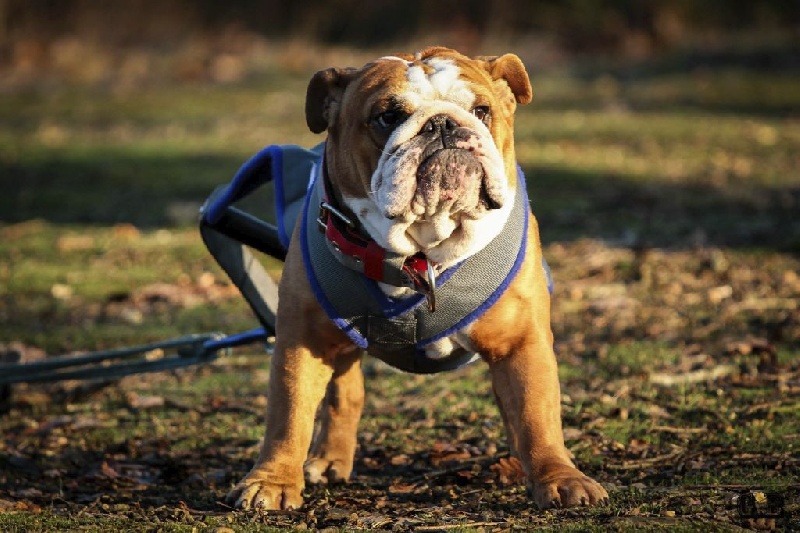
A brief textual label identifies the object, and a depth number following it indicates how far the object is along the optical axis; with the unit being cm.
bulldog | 712
